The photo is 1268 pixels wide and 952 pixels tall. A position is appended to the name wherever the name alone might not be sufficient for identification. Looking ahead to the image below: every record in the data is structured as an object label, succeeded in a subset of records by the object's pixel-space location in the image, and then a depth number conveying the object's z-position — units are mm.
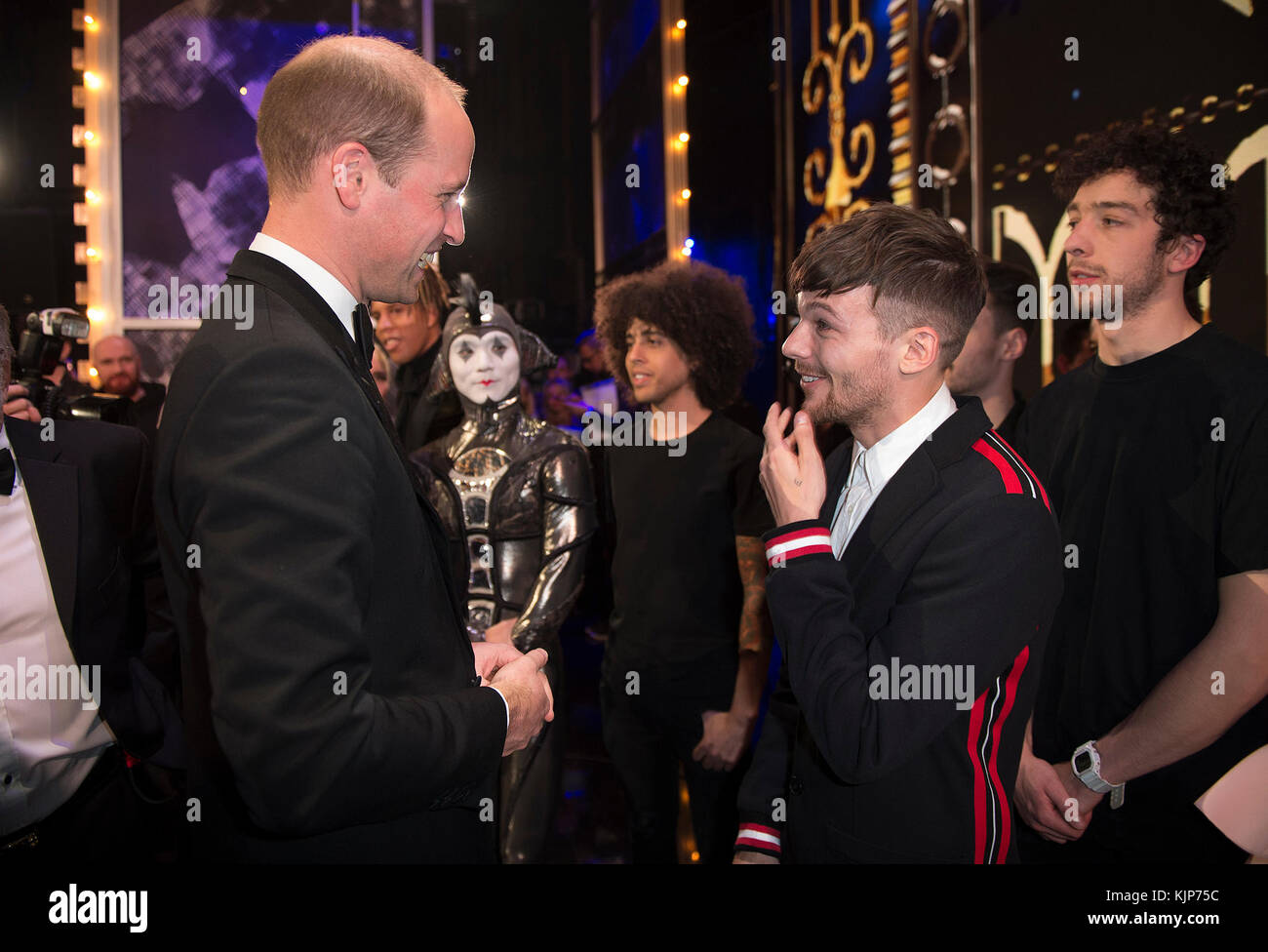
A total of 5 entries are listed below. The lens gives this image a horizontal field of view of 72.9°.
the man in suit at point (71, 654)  1660
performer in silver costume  2709
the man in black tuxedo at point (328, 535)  1010
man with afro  2539
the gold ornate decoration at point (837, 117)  4352
